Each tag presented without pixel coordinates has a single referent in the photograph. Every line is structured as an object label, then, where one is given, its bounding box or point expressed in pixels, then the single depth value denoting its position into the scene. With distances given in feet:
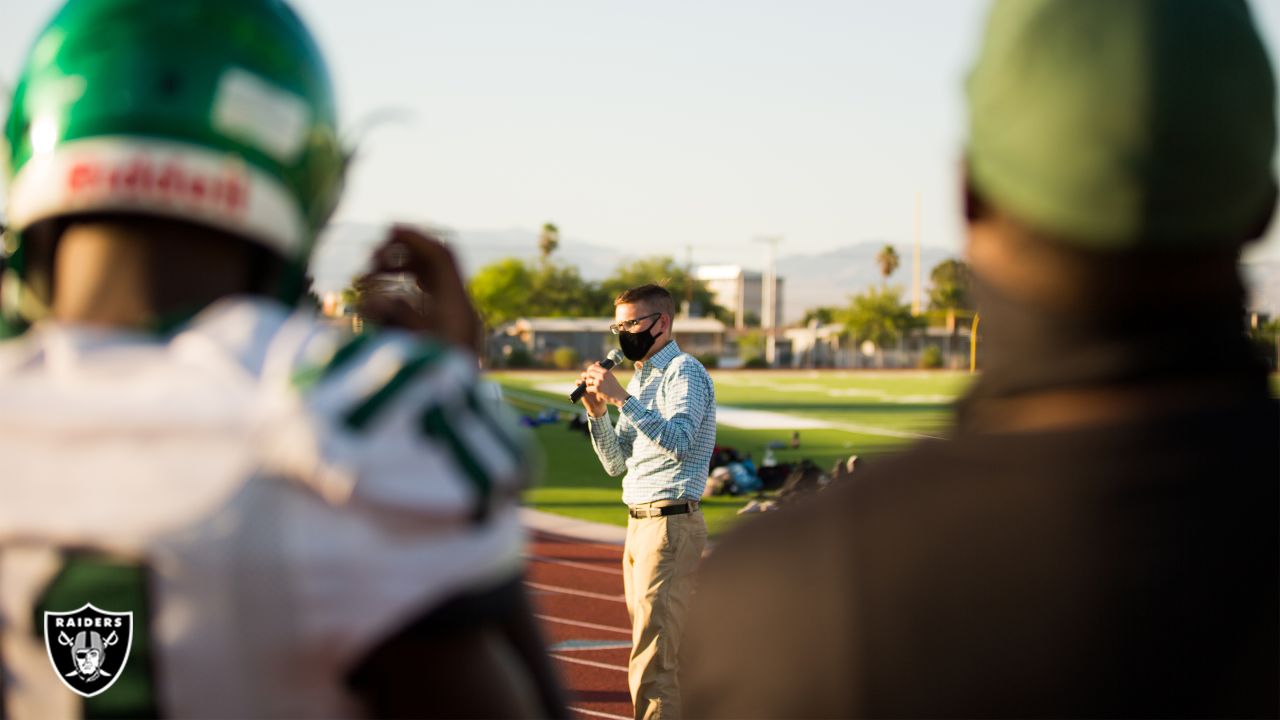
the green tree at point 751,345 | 297.94
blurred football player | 4.12
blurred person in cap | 3.96
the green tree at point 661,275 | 389.80
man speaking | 20.36
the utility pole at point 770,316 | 313.32
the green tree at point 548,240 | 367.66
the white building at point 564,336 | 286.46
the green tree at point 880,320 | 325.83
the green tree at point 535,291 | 346.74
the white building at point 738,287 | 540.93
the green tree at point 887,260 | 382.22
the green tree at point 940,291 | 377.91
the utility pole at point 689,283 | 374.84
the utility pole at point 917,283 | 350.41
